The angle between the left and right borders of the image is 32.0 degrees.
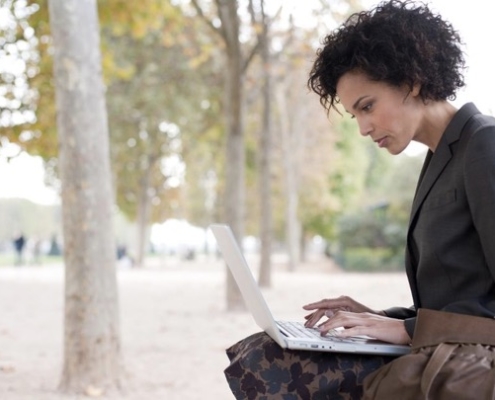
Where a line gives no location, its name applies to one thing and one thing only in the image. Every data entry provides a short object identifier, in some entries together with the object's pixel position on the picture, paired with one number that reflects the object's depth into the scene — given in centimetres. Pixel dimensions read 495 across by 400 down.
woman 254
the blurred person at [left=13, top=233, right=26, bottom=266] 3850
